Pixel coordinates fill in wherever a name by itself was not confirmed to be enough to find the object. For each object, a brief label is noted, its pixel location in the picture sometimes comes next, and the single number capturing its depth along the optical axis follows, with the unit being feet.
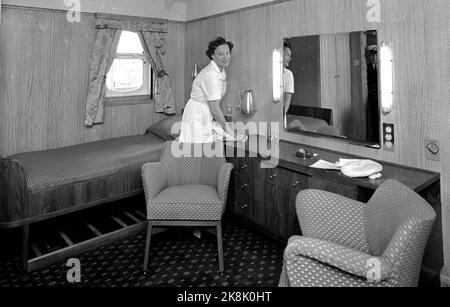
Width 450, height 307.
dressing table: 7.22
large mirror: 8.29
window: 13.76
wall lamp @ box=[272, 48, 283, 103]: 10.60
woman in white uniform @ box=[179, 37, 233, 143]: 10.54
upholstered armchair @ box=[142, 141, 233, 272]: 8.30
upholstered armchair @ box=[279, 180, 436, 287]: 4.73
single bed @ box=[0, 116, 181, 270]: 8.30
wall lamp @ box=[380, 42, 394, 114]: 7.81
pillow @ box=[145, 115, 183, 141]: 12.84
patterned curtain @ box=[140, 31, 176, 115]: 14.23
